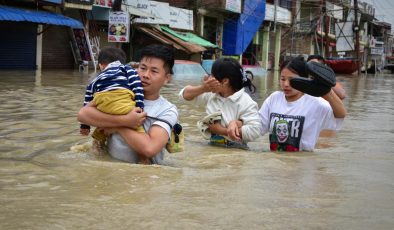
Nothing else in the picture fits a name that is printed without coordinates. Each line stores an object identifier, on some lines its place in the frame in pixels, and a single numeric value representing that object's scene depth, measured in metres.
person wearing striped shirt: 3.08
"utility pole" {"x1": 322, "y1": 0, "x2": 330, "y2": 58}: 41.10
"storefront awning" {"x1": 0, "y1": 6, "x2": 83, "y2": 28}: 15.89
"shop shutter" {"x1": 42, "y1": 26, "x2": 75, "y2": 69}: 20.44
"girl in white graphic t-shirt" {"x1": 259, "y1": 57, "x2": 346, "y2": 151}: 4.05
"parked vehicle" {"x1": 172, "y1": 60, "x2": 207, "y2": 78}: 21.30
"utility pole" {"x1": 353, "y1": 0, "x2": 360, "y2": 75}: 38.06
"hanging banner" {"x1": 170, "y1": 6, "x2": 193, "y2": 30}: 24.41
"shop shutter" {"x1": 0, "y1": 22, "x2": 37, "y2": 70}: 18.38
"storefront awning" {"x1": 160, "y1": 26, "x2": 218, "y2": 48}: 23.62
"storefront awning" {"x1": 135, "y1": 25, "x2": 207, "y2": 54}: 22.17
